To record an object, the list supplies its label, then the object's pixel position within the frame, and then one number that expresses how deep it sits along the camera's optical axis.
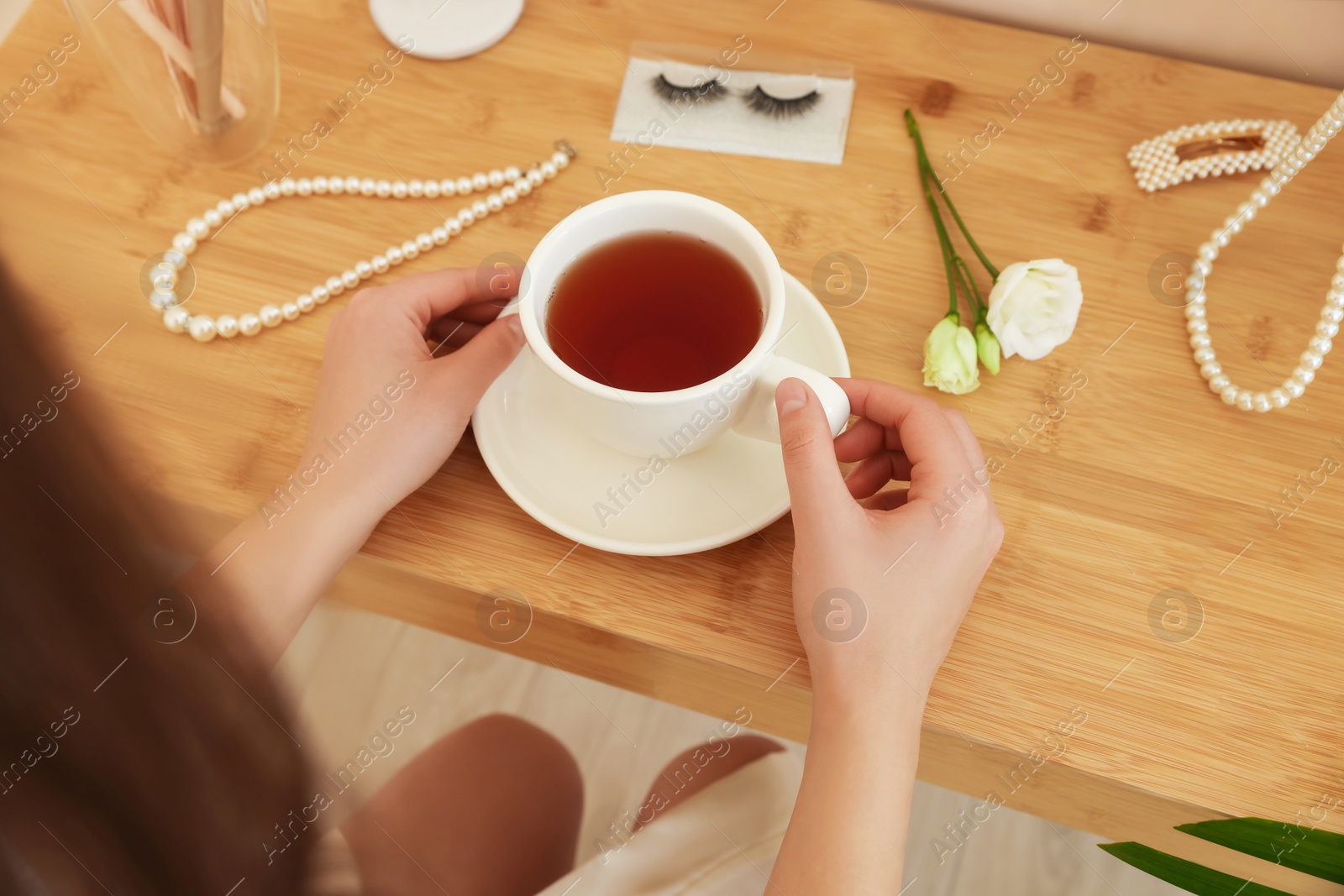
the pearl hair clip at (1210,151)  0.82
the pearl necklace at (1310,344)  0.74
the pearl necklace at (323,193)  0.78
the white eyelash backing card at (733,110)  0.86
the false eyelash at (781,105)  0.86
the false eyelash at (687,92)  0.87
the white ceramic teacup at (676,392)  0.58
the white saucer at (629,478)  0.66
